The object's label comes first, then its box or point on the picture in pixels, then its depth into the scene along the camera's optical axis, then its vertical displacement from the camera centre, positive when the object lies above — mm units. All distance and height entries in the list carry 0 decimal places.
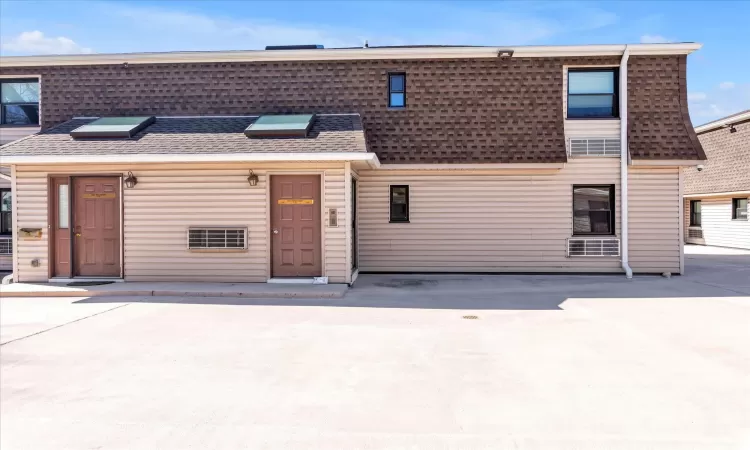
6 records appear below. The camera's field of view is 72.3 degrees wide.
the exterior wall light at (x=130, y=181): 10805 +959
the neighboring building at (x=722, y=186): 20375 +1622
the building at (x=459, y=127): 12031 +2298
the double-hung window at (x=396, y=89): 12516 +3327
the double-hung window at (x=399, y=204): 12633 +535
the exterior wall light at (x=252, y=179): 10617 +978
